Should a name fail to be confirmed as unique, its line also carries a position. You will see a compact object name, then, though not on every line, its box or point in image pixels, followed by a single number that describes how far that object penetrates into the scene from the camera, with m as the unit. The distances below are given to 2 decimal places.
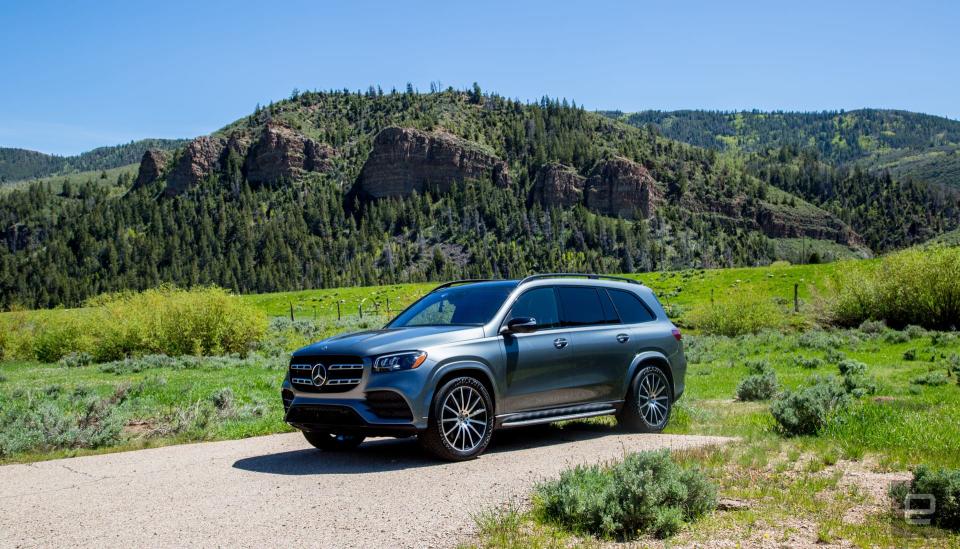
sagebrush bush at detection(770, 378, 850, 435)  10.59
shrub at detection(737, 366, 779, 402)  16.50
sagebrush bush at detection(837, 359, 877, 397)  16.75
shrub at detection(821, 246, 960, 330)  40.59
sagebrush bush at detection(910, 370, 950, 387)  19.69
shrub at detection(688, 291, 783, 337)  43.25
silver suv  8.33
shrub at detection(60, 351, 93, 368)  32.53
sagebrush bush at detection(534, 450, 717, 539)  5.93
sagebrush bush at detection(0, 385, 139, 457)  10.93
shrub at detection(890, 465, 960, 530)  5.90
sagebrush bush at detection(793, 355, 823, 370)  25.61
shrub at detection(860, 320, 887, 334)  39.09
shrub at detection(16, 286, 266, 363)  33.28
